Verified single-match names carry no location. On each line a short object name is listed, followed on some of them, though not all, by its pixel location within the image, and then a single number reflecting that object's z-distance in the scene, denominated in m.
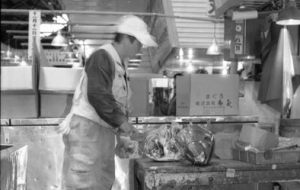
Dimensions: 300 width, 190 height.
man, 2.88
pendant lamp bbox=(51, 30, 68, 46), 6.68
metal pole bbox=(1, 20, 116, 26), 4.50
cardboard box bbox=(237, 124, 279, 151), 2.89
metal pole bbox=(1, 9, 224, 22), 3.75
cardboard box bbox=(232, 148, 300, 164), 2.71
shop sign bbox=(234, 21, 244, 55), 3.93
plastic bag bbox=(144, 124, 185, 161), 2.93
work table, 2.58
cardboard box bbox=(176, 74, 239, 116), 3.58
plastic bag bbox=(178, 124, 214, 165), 2.73
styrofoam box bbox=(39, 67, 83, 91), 3.40
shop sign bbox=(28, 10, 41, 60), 3.74
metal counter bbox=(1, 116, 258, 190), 3.39
